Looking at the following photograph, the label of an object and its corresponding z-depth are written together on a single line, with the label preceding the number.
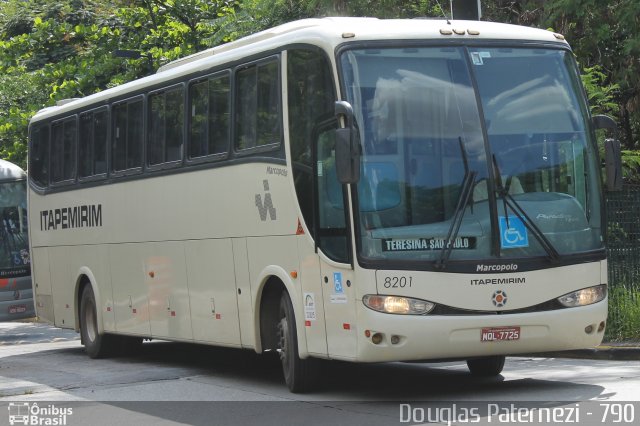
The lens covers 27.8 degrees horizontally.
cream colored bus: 11.34
